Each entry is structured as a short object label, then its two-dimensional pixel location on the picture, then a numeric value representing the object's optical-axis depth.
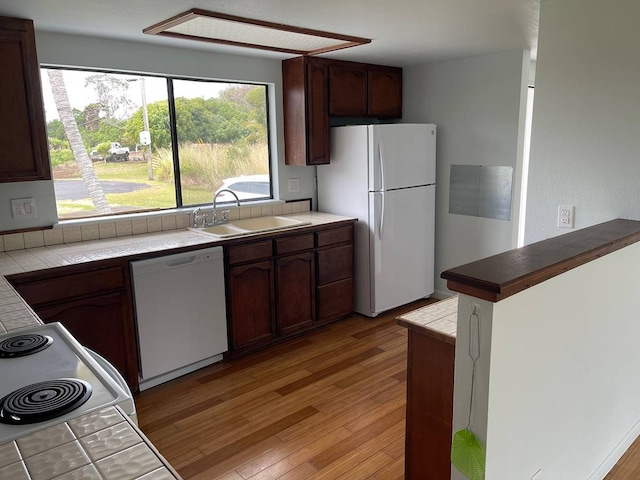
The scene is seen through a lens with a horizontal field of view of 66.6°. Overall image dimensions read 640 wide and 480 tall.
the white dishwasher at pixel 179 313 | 2.96
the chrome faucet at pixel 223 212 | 3.77
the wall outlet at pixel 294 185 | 4.36
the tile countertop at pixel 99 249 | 2.65
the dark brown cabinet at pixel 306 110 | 3.97
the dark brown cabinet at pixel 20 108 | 2.60
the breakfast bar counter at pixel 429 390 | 1.74
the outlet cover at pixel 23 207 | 2.98
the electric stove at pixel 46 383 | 1.04
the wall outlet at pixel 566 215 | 2.54
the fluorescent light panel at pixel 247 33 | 2.61
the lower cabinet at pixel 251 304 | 3.40
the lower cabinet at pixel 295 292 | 3.68
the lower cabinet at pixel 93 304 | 2.55
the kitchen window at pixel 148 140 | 3.22
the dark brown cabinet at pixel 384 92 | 4.42
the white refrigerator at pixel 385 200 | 3.99
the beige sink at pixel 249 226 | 3.51
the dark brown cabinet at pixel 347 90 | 4.14
